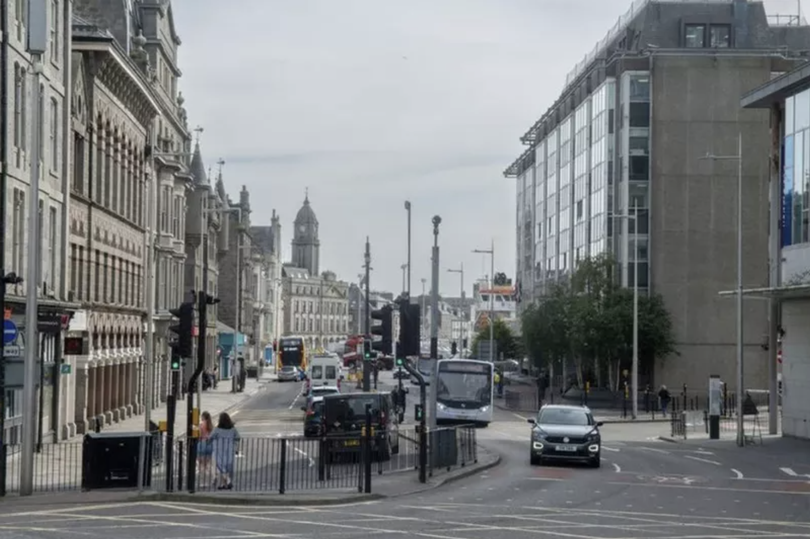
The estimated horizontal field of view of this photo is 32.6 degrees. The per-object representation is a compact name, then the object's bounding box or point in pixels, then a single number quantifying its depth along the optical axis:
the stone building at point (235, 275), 115.62
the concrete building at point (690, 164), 79.94
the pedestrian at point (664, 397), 69.32
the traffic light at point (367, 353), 53.85
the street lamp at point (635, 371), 63.57
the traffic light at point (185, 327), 25.25
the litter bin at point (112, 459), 25.44
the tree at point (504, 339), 139.75
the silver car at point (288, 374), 119.19
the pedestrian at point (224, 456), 26.17
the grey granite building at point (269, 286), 157.38
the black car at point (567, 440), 34.72
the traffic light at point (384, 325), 30.34
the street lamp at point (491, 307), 95.56
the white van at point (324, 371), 85.62
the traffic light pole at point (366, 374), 67.00
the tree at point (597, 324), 75.94
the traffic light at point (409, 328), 28.39
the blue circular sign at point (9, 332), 26.41
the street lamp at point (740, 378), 45.81
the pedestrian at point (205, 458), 26.55
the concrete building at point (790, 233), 47.09
